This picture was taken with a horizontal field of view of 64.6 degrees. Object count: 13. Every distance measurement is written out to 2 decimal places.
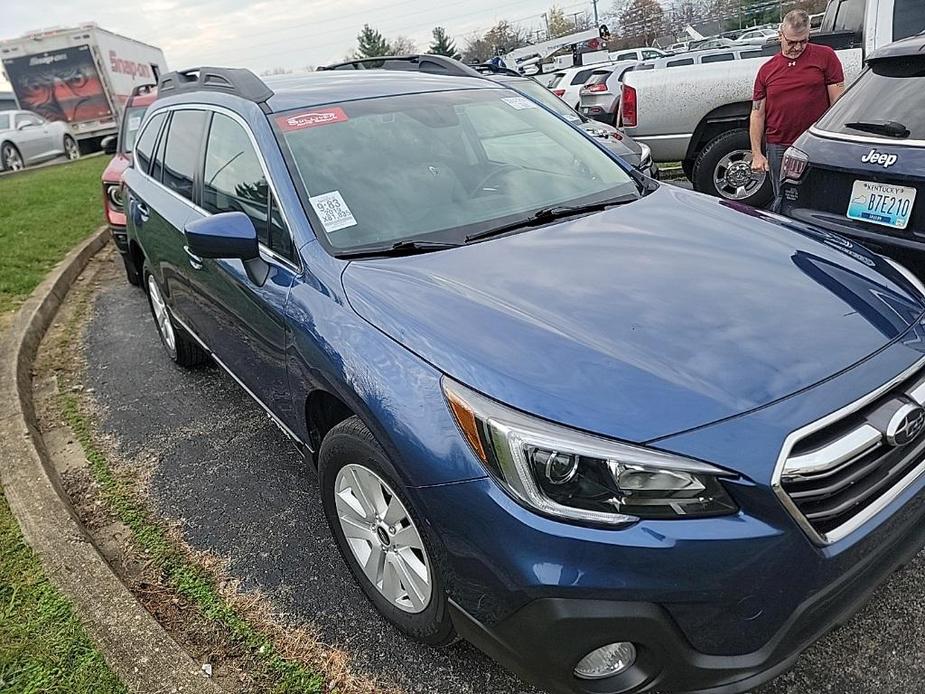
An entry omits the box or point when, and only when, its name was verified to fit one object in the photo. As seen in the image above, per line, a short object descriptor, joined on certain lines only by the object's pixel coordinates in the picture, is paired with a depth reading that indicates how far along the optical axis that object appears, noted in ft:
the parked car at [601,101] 38.50
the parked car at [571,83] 57.93
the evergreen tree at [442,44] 231.71
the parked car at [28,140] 51.22
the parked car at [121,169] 21.04
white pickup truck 21.77
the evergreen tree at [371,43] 240.12
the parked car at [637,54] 105.09
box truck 66.39
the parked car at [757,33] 104.53
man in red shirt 17.78
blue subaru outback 5.53
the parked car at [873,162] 10.36
